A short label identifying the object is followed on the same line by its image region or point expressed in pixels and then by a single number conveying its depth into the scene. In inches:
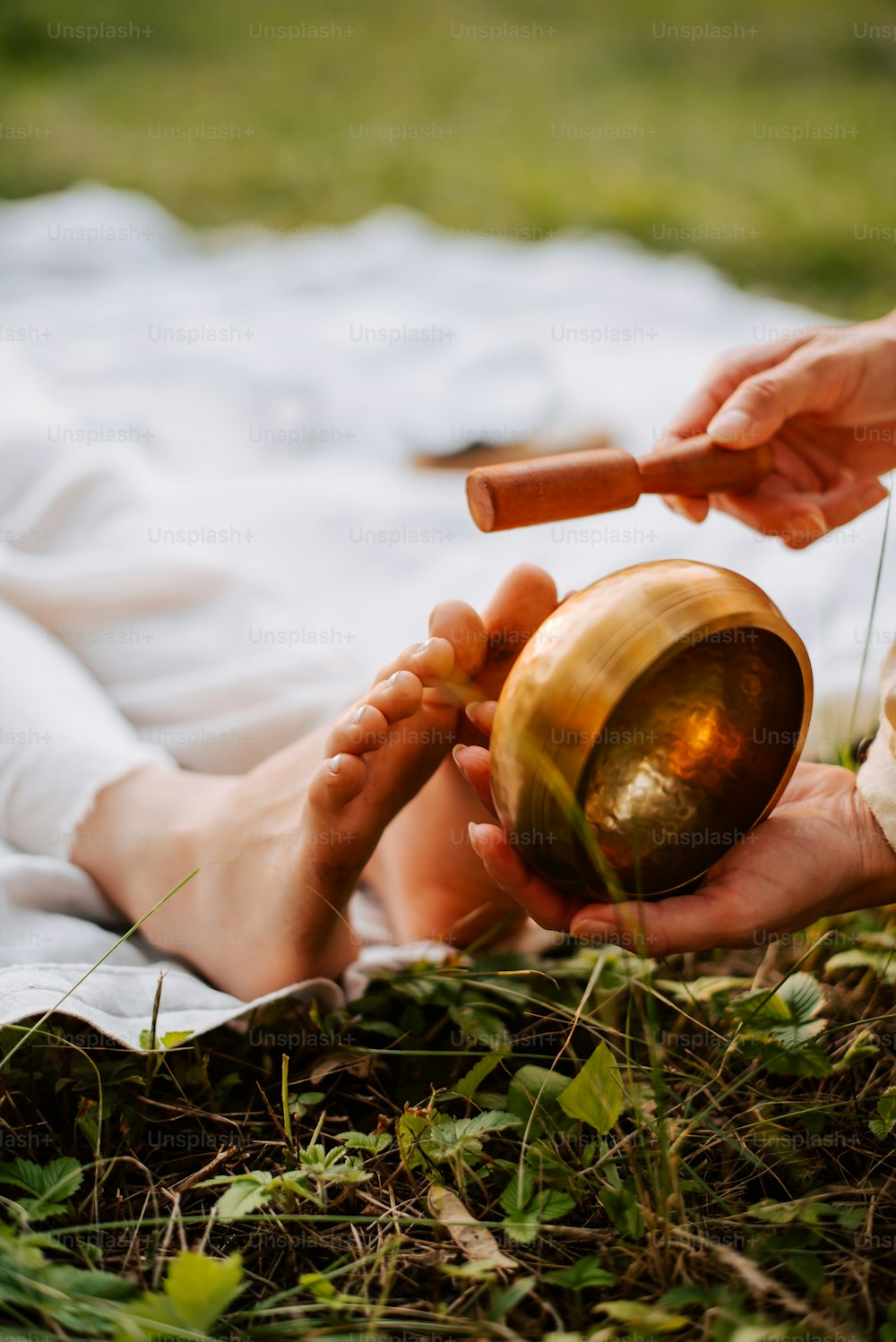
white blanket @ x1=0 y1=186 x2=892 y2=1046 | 49.1
